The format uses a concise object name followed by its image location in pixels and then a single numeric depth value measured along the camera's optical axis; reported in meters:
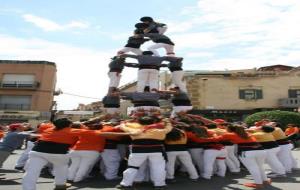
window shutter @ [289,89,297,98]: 37.81
